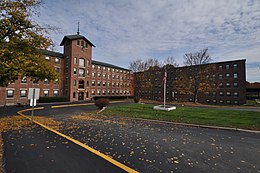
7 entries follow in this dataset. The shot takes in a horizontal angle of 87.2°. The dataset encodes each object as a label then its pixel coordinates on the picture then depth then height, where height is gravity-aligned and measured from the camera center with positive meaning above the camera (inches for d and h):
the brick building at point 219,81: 1600.6 +109.2
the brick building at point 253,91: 2166.8 -0.3
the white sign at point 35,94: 407.4 -17.7
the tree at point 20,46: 314.0 +113.5
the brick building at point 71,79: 1217.4 +120.0
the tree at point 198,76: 1291.8 +136.9
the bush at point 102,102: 752.3 -72.4
